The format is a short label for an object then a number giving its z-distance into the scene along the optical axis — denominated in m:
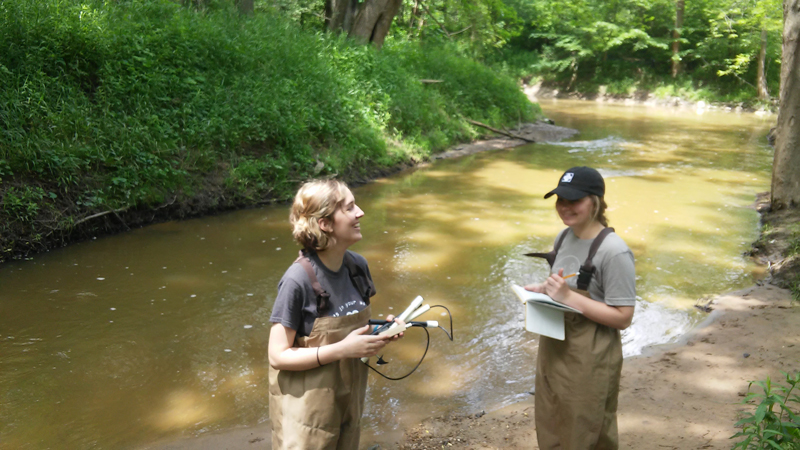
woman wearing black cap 2.55
